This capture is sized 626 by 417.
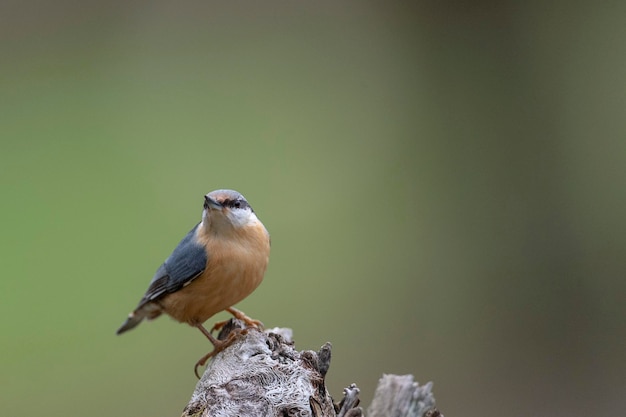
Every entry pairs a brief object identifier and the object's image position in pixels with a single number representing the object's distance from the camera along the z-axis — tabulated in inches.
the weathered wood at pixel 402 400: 200.4
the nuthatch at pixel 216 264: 223.3
